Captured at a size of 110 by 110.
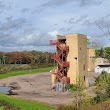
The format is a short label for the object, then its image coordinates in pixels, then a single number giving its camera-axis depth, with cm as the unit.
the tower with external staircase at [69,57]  3262
